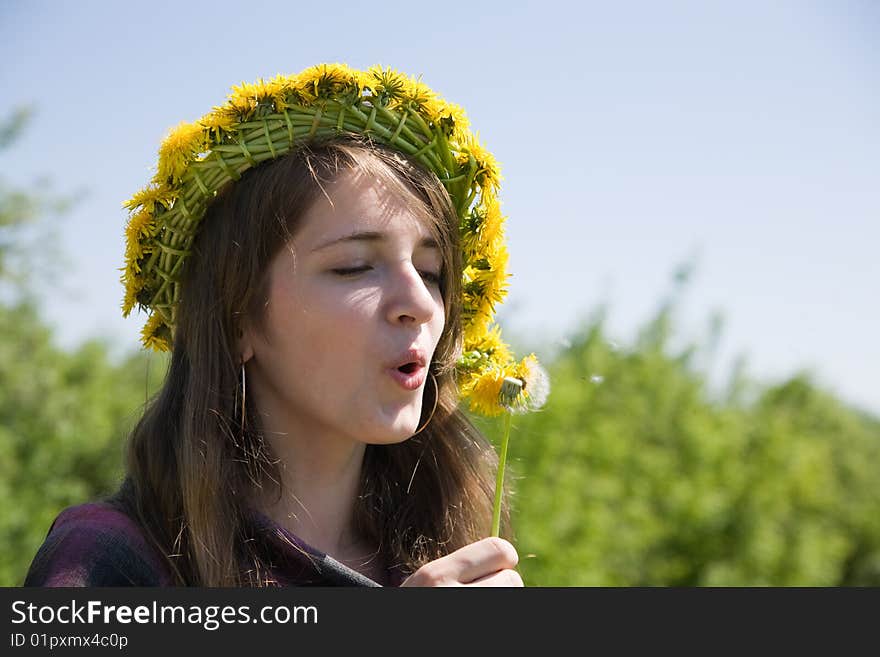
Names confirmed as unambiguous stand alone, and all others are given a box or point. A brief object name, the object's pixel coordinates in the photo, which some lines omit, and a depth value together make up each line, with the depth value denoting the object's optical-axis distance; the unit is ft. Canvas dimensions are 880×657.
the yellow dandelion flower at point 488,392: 7.93
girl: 7.83
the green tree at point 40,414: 14.81
